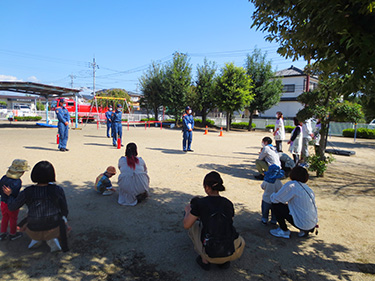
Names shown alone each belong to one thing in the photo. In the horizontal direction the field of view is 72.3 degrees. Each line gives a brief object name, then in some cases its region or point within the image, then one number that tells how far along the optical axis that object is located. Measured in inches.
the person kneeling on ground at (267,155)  239.8
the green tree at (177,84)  1159.6
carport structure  746.1
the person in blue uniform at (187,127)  422.9
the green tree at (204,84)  1157.1
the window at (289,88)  1509.6
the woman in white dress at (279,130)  381.7
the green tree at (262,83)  1096.8
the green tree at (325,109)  270.7
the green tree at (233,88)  1001.5
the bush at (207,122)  1306.6
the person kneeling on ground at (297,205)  136.8
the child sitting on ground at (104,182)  201.0
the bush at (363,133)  888.4
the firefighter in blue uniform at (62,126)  392.8
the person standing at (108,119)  579.0
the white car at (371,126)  967.9
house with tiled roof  1482.5
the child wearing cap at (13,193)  124.6
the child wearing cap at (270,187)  157.9
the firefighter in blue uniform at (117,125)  472.1
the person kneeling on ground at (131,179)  181.2
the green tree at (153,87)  1245.7
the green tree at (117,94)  1897.1
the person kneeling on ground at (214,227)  103.6
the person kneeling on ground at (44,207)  116.8
